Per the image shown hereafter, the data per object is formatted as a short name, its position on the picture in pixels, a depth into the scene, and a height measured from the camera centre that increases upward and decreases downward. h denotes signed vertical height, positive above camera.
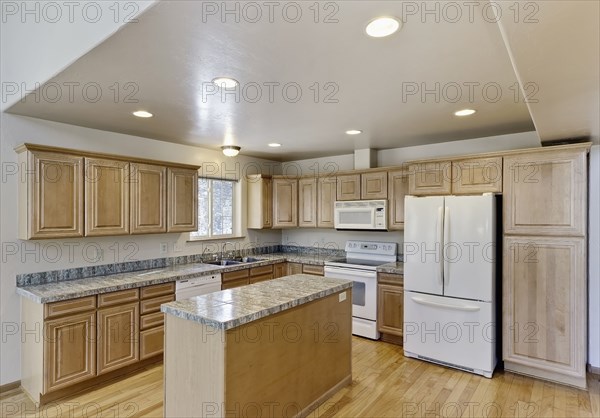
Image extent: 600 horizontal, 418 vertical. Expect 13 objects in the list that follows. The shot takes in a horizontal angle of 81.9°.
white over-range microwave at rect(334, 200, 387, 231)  4.41 -0.09
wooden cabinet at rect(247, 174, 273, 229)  5.21 +0.11
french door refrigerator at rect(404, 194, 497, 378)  3.24 -0.72
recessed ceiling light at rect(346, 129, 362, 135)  3.68 +0.83
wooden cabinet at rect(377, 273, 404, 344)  4.00 -1.15
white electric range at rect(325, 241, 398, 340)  4.18 -0.88
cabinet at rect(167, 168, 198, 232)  3.93 +0.10
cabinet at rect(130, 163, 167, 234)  3.59 +0.11
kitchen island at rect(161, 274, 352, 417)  2.05 -0.95
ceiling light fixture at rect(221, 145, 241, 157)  4.32 +0.74
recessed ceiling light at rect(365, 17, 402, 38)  1.58 +0.86
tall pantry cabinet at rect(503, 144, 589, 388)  2.96 -0.50
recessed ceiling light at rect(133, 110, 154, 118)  2.99 +0.84
